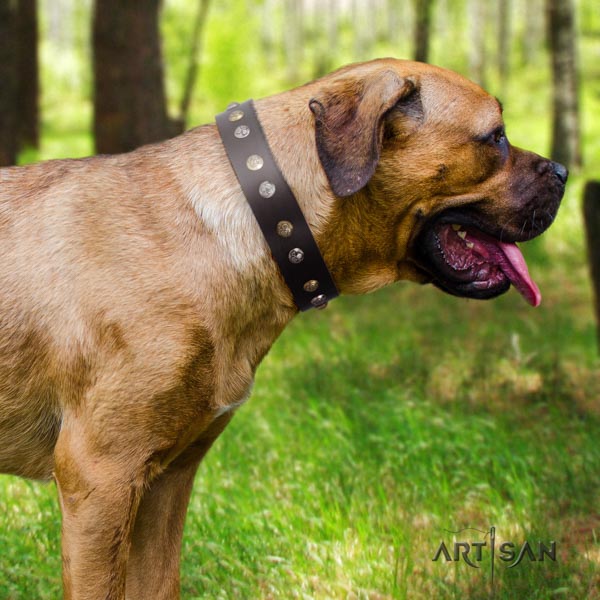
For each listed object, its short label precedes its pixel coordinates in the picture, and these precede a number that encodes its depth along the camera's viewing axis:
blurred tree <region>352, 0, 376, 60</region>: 54.81
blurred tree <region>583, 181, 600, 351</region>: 6.26
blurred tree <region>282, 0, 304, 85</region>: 56.00
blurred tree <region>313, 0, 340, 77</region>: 41.70
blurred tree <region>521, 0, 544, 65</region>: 48.31
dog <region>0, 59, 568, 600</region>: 2.82
